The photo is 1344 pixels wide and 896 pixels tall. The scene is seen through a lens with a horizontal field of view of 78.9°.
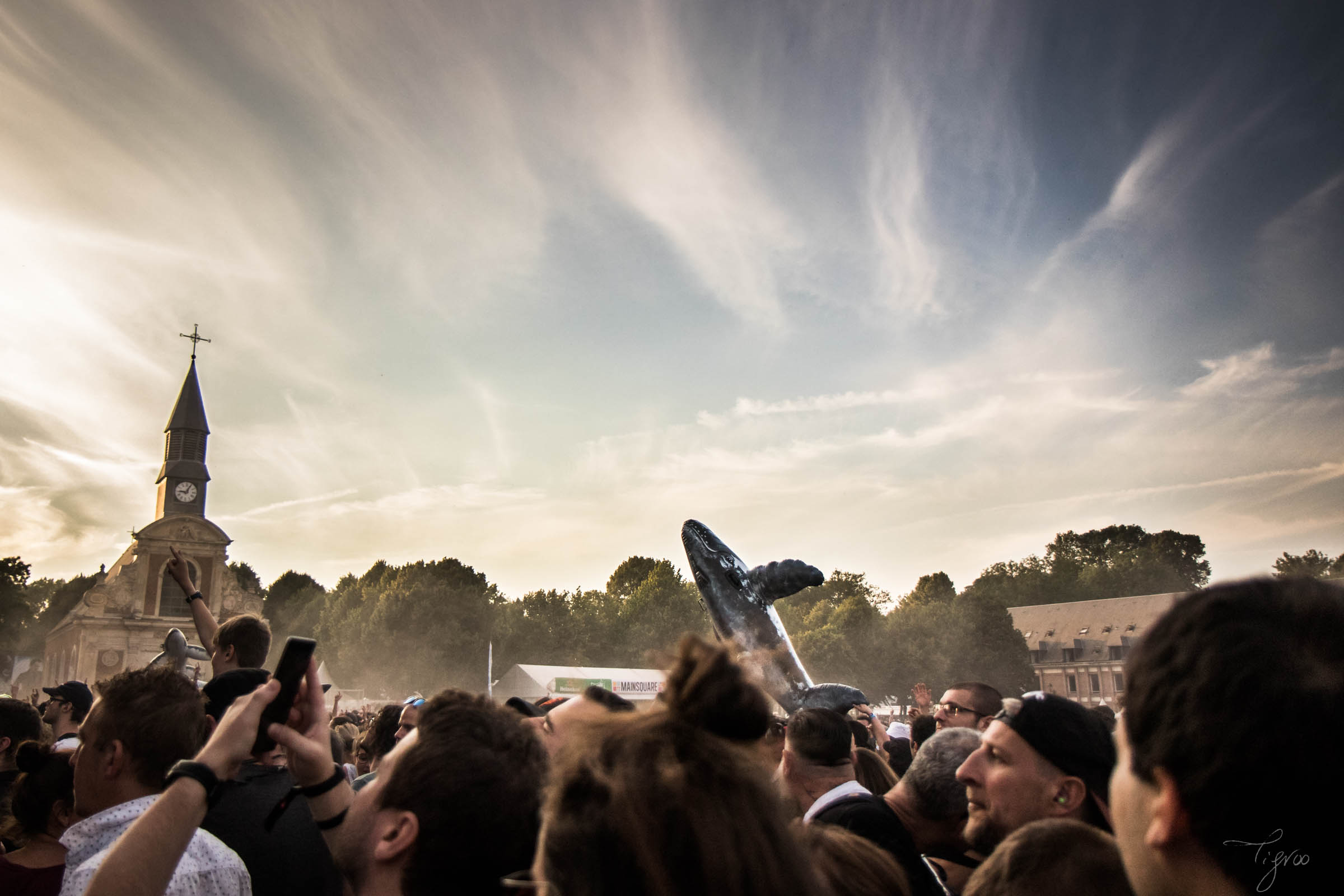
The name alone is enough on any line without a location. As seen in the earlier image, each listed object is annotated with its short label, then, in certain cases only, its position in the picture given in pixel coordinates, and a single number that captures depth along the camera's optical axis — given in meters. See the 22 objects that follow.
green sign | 40.47
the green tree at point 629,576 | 75.94
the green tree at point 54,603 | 96.25
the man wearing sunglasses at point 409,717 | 5.92
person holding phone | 2.16
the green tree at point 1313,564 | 83.19
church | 59.09
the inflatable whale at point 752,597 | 8.39
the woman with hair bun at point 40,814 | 3.65
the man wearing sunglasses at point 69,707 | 6.39
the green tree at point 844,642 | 65.75
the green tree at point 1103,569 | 101.50
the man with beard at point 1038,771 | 3.22
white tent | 40.66
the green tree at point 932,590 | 74.50
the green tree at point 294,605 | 94.12
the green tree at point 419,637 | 61.97
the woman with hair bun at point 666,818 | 1.29
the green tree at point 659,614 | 64.38
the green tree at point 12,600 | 50.78
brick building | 77.50
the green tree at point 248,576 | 92.06
